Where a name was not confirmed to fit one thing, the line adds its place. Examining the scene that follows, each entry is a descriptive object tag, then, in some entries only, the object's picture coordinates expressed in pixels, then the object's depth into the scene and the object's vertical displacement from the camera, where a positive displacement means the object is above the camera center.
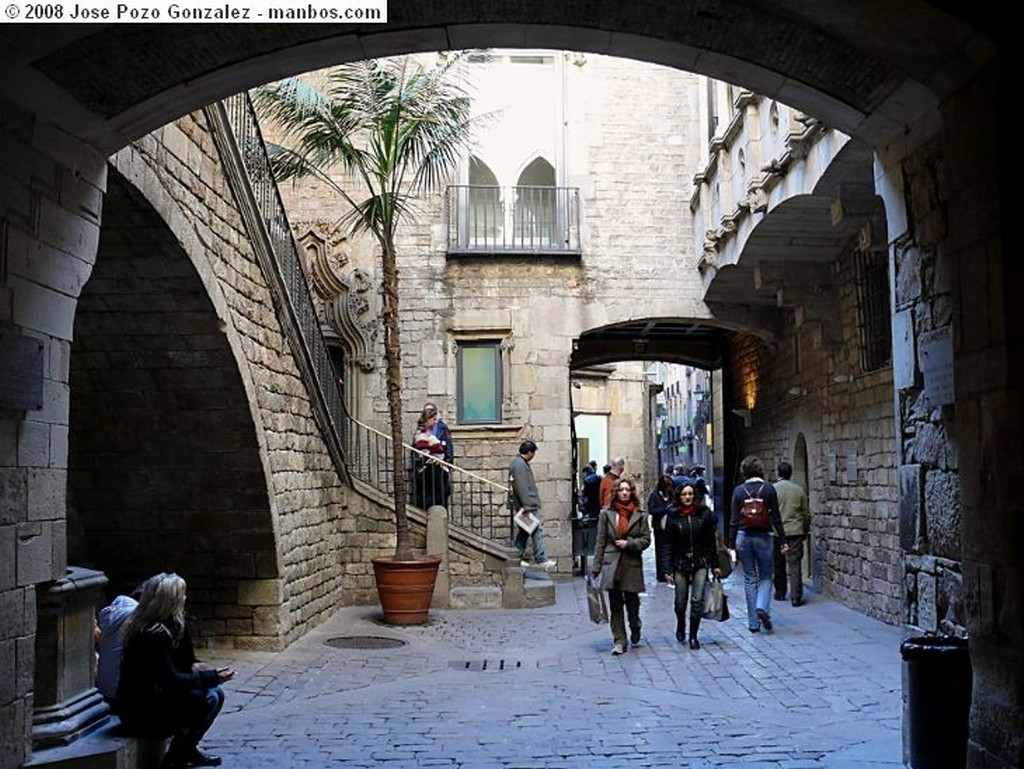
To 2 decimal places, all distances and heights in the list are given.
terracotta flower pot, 11.38 -1.27
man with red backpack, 10.30 -0.69
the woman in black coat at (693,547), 9.51 -0.68
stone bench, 5.00 -1.35
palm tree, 11.42 +3.77
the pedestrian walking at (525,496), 13.65 -0.32
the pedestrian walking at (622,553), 9.30 -0.72
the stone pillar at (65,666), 5.19 -0.98
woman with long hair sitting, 5.39 -1.04
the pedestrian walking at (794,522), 11.98 -0.58
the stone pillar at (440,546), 12.42 -0.88
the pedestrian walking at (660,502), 13.91 -0.42
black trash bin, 4.74 -1.04
